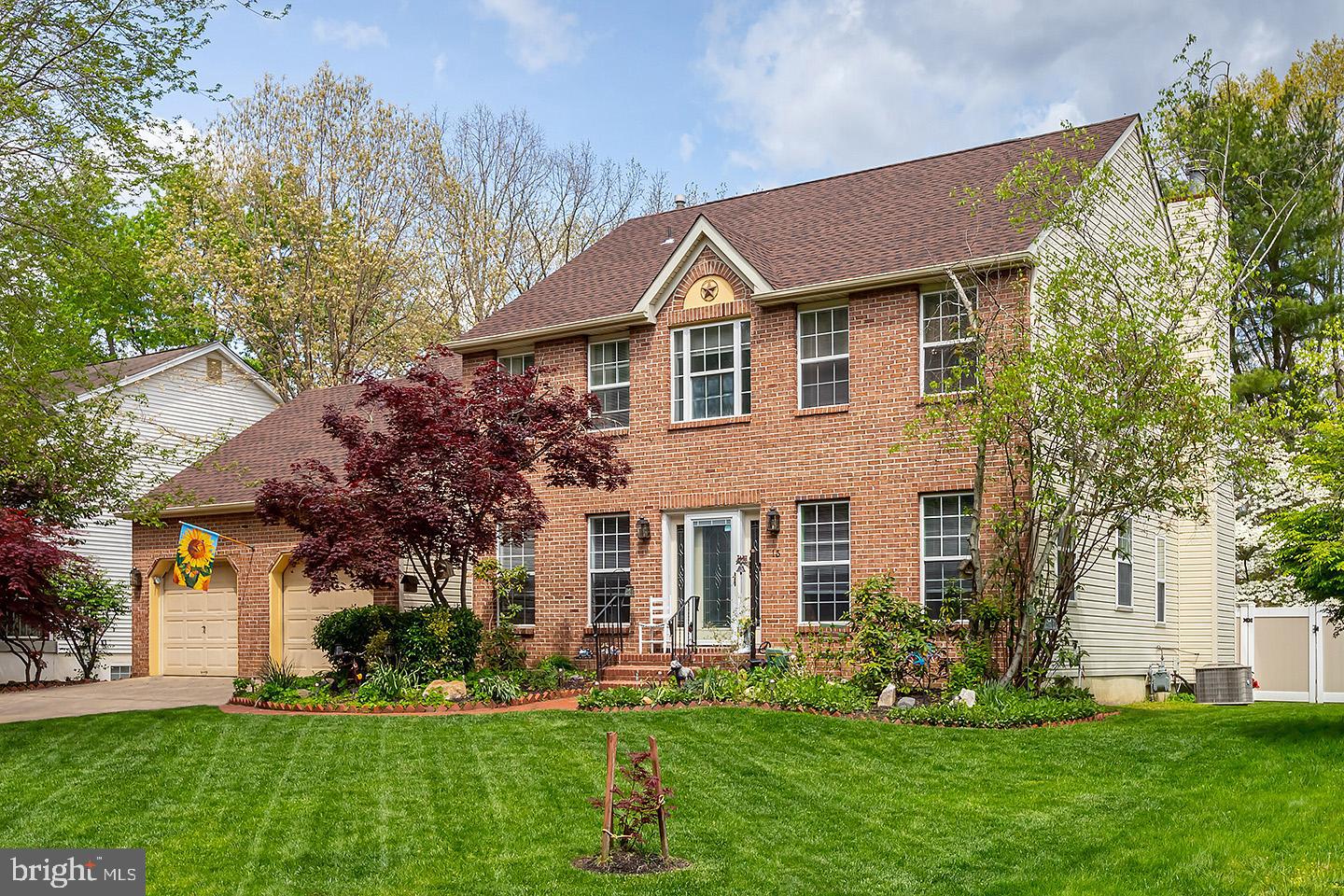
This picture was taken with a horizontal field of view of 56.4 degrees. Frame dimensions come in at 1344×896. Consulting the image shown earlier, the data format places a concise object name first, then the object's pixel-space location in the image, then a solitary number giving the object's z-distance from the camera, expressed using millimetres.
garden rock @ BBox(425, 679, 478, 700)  16125
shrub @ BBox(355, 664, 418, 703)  16109
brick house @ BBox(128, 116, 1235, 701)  17547
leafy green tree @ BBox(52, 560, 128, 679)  25609
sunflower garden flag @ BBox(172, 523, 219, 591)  22781
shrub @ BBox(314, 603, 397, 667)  18672
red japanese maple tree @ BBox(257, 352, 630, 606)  16578
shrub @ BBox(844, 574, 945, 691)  15773
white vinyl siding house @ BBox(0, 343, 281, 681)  28391
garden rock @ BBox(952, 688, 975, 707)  14539
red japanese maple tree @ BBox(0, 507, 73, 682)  16688
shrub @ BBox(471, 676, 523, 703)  16047
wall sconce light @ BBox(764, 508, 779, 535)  18422
